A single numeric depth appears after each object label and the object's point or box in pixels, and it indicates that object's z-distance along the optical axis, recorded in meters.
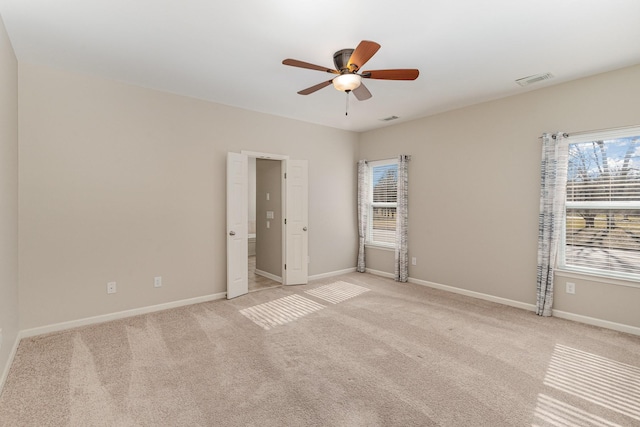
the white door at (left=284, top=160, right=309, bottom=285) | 5.12
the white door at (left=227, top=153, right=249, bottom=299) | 4.36
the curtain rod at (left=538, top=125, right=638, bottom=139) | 3.26
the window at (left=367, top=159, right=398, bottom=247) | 5.70
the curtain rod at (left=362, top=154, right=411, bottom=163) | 5.32
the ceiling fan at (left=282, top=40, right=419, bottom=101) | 2.35
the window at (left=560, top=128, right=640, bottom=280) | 3.27
